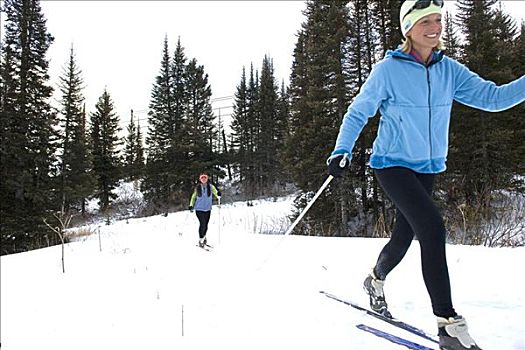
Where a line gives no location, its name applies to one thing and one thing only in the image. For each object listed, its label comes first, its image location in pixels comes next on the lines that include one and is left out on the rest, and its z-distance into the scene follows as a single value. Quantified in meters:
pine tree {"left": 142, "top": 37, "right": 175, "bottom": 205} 31.83
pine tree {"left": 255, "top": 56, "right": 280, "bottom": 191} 39.00
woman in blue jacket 2.17
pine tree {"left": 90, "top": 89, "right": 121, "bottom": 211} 34.50
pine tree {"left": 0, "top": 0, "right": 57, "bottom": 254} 17.80
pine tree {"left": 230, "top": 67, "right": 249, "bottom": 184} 42.66
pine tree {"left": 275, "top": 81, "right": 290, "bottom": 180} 37.94
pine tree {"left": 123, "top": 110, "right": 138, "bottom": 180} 42.81
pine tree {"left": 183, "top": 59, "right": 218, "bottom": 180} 32.16
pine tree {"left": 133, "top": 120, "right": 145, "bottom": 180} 42.03
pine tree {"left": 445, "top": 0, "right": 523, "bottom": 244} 16.62
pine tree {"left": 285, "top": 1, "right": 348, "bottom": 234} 17.22
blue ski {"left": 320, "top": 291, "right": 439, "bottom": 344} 2.19
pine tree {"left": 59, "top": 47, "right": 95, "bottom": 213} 22.50
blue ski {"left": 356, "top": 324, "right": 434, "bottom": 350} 2.04
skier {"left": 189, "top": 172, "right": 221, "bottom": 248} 8.62
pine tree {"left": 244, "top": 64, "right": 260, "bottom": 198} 40.61
